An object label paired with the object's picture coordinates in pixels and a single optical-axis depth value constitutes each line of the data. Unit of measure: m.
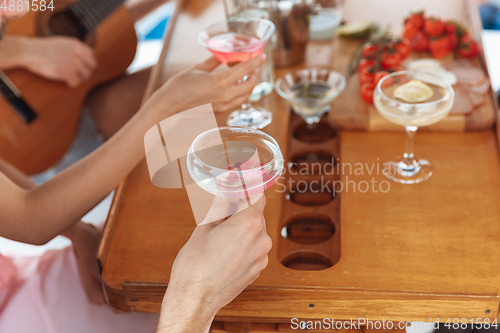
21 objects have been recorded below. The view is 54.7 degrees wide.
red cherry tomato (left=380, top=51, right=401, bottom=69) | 1.23
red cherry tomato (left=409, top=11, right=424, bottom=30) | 1.37
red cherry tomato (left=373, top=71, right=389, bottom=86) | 1.14
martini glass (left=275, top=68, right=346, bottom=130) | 1.13
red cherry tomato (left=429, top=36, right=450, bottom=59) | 1.31
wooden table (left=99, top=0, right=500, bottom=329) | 0.79
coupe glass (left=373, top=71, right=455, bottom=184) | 0.96
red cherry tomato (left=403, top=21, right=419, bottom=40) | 1.36
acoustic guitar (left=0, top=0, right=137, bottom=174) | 1.75
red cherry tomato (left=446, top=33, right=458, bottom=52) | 1.32
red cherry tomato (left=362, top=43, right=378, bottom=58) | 1.27
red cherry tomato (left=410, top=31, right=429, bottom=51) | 1.35
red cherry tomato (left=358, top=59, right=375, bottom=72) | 1.24
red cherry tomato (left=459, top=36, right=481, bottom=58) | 1.29
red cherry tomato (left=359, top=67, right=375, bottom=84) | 1.19
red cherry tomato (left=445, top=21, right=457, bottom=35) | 1.33
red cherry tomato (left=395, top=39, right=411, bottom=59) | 1.28
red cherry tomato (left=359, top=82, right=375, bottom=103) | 1.16
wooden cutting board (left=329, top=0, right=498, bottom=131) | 1.09
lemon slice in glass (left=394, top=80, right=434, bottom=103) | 1.00
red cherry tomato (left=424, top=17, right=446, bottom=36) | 1.32
